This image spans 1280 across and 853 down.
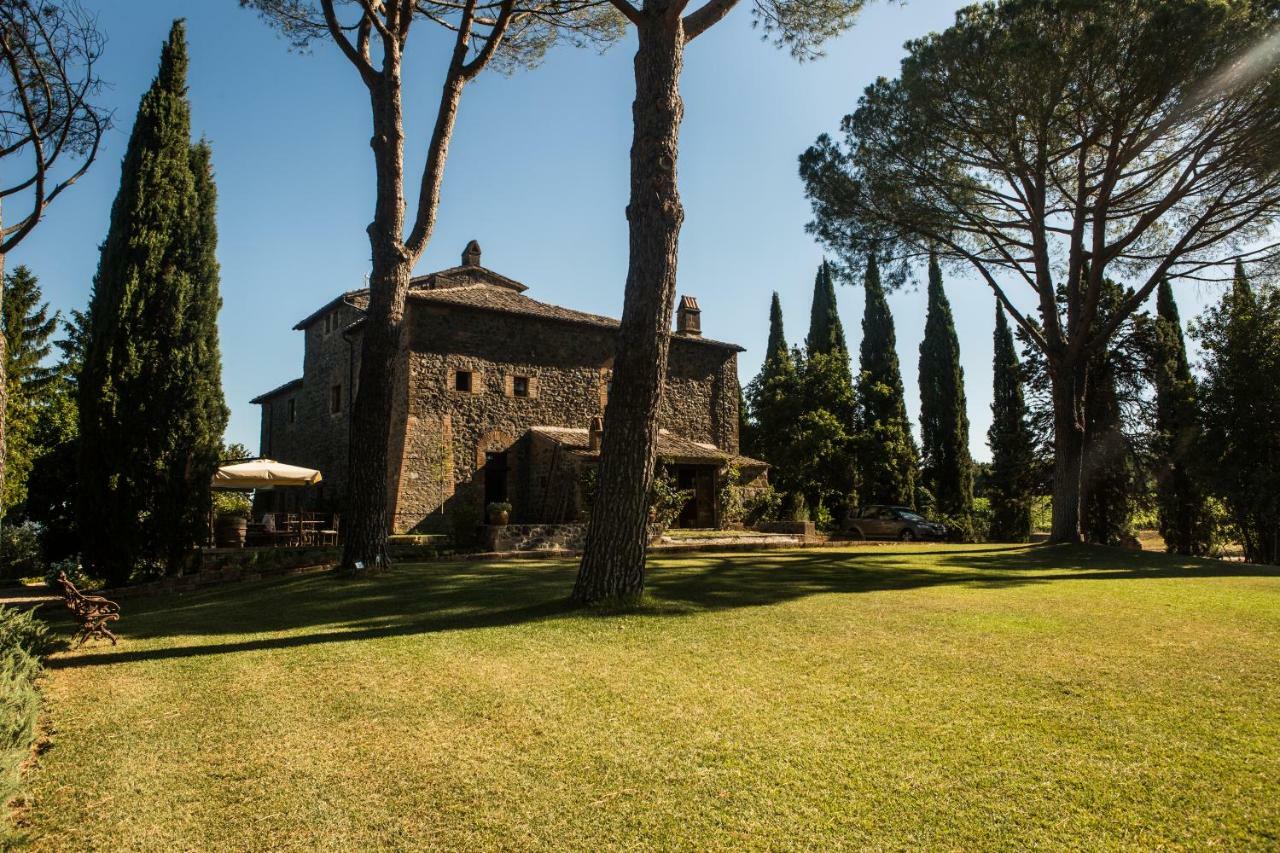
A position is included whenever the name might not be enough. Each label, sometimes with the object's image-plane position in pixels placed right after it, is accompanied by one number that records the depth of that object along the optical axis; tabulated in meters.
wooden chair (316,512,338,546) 16.93
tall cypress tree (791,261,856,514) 27.48
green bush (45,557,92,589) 11.79
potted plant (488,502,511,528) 16.39
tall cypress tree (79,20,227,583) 11.83
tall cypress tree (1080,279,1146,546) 23.30
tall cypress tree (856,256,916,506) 29.53
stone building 18.97
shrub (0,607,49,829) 2.87
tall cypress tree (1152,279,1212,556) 17.72
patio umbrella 15.59
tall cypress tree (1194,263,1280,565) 15.93
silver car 24.88
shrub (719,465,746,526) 21.53
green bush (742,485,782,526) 22.47
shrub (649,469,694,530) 17.80
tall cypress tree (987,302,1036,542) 26.61
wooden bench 6.26
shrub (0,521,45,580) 17.60
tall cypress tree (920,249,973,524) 32.41
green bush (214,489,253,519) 17.53
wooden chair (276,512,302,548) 16.34
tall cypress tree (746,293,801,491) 27.95
